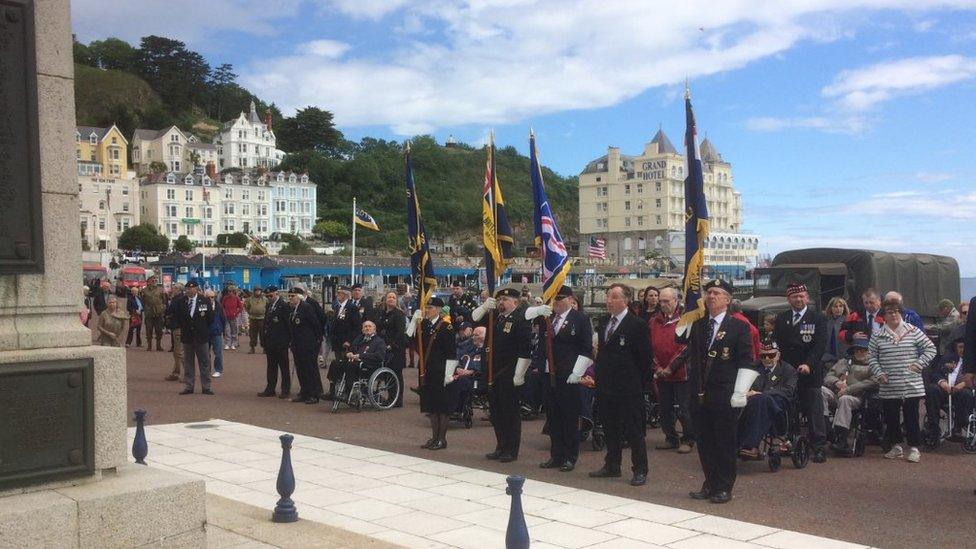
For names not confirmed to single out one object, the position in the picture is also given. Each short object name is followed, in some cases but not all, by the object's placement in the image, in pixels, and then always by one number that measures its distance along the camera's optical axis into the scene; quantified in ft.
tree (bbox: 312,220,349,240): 413.59
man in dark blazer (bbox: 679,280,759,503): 26.23
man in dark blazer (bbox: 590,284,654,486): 29.19
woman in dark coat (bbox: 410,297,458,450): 35.68
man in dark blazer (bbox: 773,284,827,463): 32.99
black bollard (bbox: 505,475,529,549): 16.62
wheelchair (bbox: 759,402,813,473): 31.32
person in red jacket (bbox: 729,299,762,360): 28.12
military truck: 80.89
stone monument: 15.78
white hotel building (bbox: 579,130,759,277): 379.35
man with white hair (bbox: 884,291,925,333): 40.19
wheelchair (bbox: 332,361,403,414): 47.06
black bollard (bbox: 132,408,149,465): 27.20
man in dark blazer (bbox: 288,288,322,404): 51.16
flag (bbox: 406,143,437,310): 41.81
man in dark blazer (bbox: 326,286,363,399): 52.11
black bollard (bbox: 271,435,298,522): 22.53
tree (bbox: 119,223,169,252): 341.82
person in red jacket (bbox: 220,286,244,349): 82.89
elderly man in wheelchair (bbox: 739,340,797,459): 30.99
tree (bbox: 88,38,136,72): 524.11
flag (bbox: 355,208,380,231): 119.03
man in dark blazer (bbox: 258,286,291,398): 52.08
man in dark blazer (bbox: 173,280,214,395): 53.62
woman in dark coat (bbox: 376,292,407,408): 48.42
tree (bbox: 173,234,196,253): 344.98
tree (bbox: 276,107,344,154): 510.17
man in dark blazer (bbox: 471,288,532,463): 33.06
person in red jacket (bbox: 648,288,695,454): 36.11
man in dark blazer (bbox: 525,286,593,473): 31.68
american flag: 173.78
